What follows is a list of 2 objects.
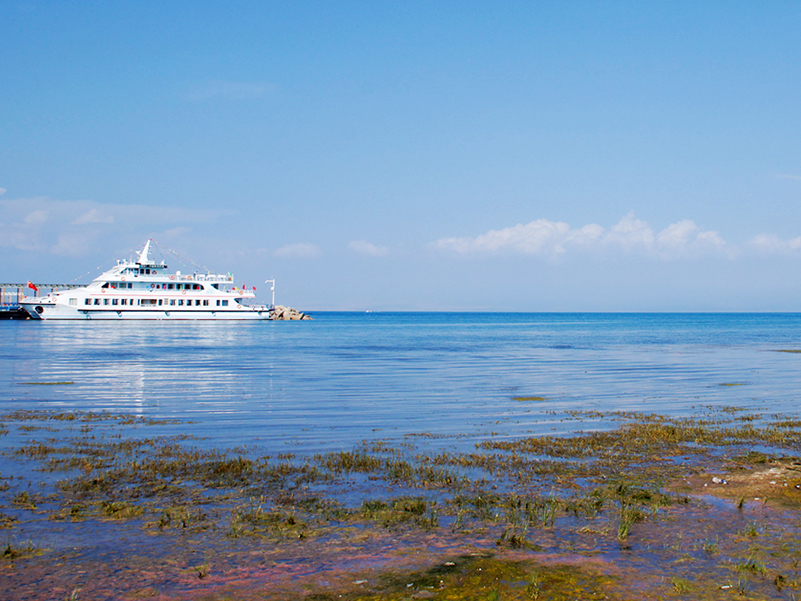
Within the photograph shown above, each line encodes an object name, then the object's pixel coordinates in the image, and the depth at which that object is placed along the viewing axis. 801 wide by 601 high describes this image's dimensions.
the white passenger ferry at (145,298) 112.19
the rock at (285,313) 163.88
